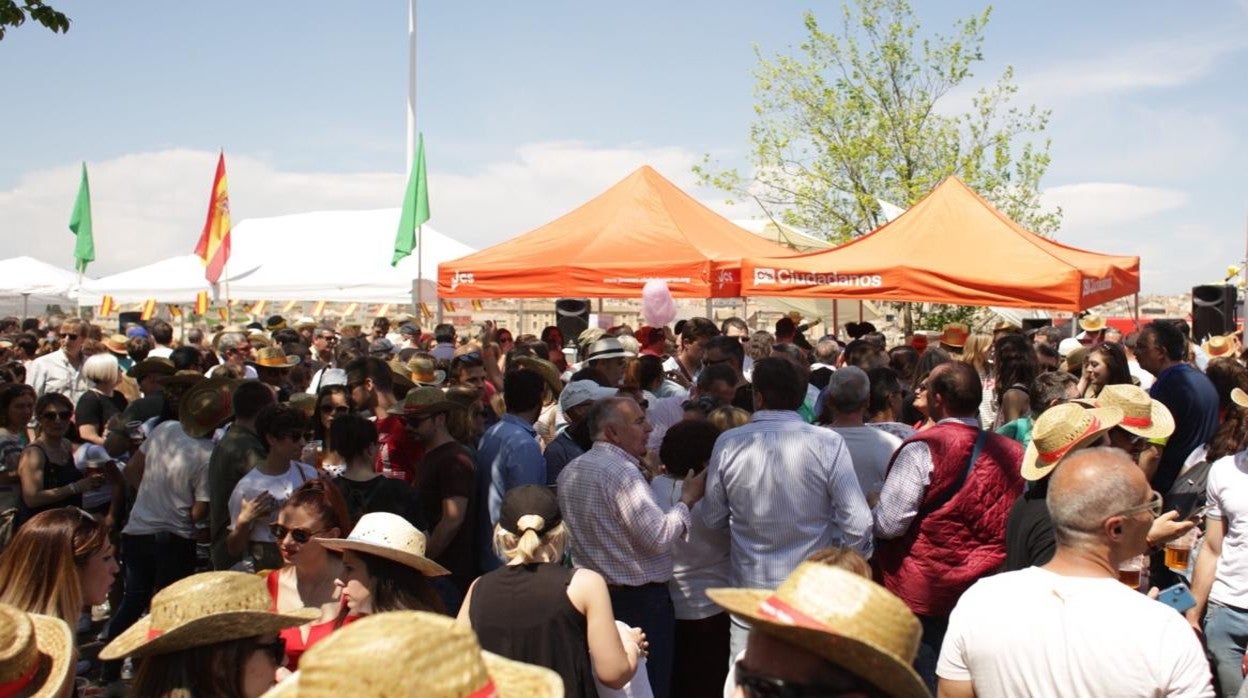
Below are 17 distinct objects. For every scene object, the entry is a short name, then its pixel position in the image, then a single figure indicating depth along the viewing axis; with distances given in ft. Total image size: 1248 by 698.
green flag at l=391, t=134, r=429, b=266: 47.09
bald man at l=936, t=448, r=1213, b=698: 8.26
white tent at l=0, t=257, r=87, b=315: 80.53
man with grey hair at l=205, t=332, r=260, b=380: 30.91
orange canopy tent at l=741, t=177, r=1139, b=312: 28.71
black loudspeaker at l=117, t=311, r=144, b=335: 58.65
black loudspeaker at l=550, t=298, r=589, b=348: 45.91
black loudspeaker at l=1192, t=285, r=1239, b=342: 47.44
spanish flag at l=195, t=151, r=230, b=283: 54.54
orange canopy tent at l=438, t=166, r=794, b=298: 35.01
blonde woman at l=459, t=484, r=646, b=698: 11.12
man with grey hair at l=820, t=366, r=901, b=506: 16.65
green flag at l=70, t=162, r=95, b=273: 66.80
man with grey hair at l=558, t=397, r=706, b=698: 14.21
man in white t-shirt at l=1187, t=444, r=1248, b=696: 13.67
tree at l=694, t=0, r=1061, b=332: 74.64
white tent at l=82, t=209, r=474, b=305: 60.34
